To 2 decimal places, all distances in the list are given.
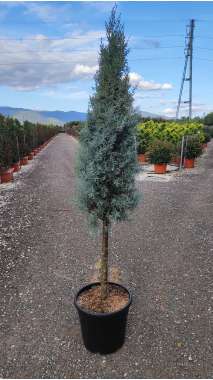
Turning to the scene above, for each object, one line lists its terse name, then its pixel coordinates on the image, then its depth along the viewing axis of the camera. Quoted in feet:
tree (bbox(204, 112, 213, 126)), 221.87
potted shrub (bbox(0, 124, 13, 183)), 46.55
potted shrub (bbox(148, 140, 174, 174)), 50.72
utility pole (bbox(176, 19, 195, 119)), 94.58
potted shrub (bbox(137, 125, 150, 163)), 64.18
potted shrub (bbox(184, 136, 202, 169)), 55.01
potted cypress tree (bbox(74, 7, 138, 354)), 12.21
